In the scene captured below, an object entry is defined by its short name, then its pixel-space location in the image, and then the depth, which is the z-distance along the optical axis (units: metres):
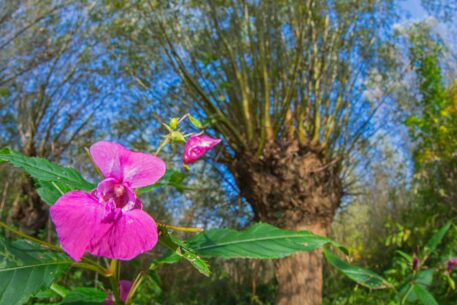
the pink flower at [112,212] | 0.13
